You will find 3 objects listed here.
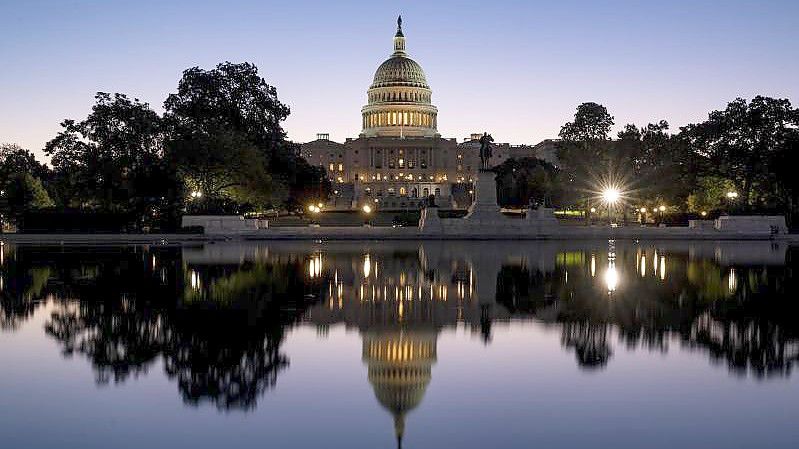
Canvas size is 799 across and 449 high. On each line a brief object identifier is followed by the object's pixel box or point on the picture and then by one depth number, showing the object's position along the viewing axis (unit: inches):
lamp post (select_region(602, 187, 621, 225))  2923.2
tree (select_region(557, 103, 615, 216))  3019.2
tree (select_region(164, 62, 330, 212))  2397.9
